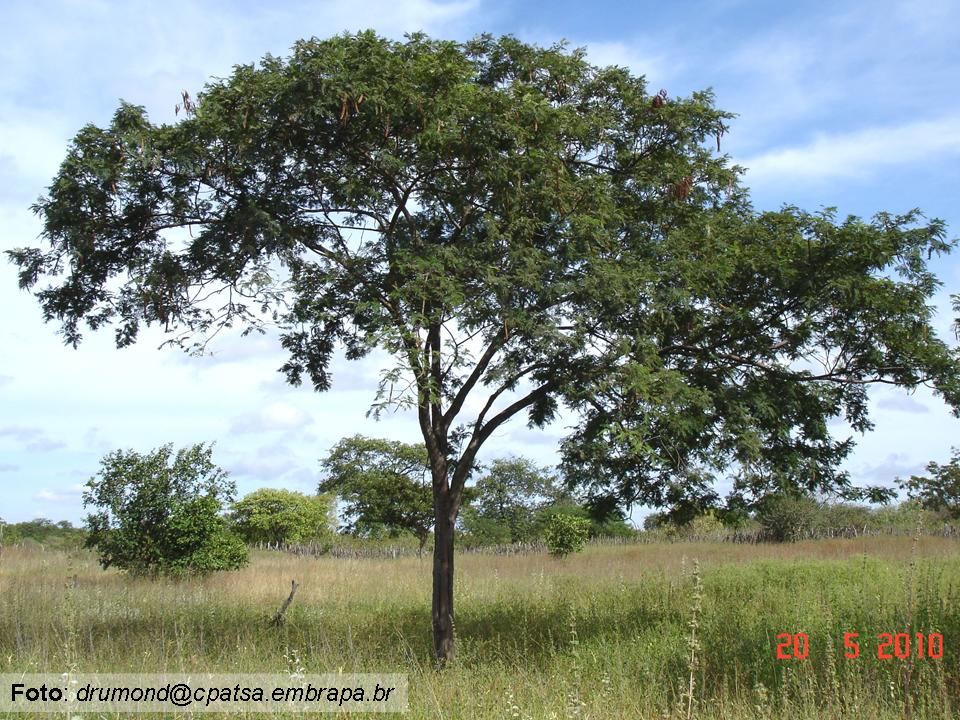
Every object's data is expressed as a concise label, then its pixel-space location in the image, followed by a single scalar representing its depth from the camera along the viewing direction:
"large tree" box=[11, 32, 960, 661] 8.13
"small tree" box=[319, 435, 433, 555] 38.34
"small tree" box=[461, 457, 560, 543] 41.09
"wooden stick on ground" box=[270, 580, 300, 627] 12.20
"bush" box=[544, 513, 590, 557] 26.69
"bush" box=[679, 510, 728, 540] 34.79
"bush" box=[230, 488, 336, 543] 38.22
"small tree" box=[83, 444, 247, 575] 16.08
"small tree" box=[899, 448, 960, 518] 24.79
